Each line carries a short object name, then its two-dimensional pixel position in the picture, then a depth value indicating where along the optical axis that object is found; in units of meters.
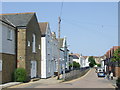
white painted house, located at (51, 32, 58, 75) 34.92
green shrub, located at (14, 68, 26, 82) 20.83
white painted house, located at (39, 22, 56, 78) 28.94
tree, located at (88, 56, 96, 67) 124.73
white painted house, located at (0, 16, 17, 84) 18.67
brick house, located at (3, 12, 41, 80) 22.17
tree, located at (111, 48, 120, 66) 21.62
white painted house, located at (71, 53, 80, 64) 106.39
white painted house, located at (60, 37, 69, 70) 51.29
